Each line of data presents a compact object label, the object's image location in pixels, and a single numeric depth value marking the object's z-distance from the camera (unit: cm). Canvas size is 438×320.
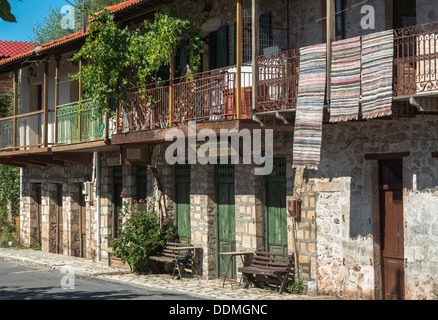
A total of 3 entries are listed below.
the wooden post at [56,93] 2112
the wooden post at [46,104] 2175
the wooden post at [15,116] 2339
